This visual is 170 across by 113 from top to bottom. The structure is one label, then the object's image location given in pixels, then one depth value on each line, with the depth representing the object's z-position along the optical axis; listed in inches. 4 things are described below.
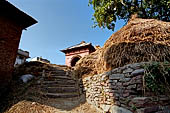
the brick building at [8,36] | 125.1
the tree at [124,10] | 258.7
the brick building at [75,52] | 416.5
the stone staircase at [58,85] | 136.6
